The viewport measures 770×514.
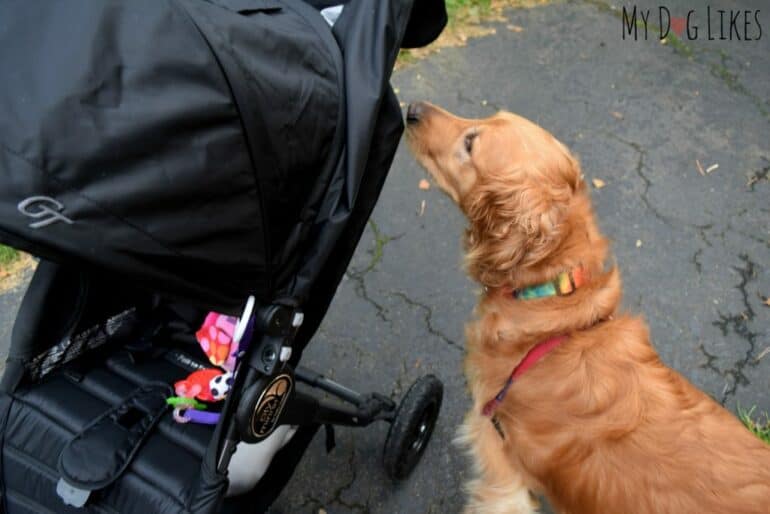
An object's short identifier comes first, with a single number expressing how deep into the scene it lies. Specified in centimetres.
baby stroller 99
